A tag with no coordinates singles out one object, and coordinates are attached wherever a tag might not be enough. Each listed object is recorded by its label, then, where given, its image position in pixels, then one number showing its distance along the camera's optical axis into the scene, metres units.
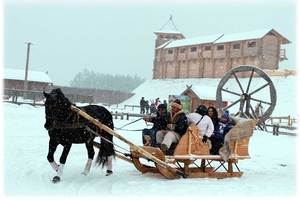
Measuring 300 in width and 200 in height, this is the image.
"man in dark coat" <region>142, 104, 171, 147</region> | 8.70
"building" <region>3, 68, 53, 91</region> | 53.72
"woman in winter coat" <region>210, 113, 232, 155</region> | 9.02
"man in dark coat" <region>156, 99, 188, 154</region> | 8.37
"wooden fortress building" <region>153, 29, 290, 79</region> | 51.41
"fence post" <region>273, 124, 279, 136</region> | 20.08
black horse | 8.06
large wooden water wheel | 17.60
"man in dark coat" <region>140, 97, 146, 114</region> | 31.78
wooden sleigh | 8.31
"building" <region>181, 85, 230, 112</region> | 31.02
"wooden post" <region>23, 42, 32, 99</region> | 44.80
